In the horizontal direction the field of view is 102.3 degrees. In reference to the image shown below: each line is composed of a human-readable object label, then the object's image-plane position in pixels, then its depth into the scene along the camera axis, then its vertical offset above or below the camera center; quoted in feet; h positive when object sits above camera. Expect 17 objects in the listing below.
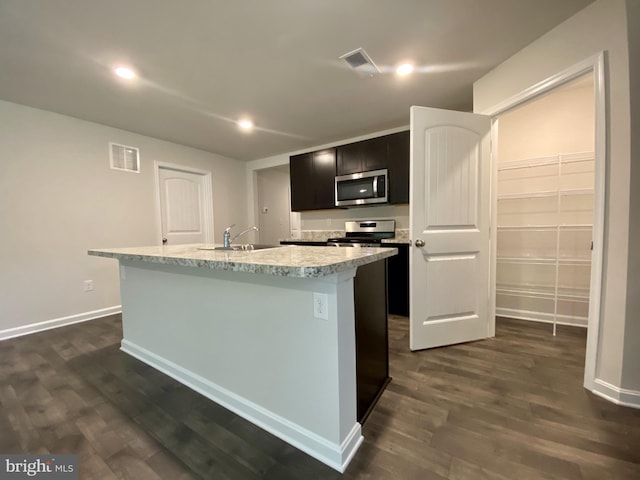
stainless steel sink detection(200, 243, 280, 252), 6.21 -0.49
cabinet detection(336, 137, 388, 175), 10.84 +3.08
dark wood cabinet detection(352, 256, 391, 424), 4.43 -2.10
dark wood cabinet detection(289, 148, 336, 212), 12.33 +2.37
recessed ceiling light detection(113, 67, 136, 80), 6.64 +4.15
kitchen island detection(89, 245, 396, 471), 3.60 -1.86
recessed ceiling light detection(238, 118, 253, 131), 10.04 +4.18
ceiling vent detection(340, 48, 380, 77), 6.18 +4.15
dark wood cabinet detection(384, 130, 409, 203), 10.30 +2.42
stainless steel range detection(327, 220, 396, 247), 11.15 -0.33
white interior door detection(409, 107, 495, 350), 6.84 +0.01
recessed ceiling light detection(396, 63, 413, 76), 6.71 +4.17
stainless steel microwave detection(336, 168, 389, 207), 10.71 +1.66
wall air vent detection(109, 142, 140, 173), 10.48 +3.05
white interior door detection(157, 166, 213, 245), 12.19 +1.19
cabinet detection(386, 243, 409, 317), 10.00 -2.19
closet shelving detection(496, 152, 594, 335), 8.38 -0.48
